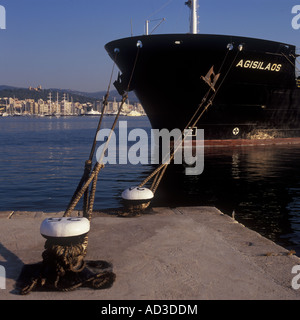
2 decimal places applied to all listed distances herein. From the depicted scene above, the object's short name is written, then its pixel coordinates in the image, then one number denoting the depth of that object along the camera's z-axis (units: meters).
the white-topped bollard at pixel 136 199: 8.05
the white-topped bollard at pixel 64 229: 4.73
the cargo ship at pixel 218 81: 23.75
